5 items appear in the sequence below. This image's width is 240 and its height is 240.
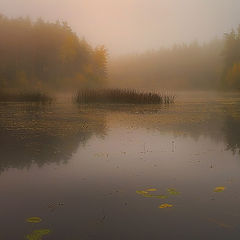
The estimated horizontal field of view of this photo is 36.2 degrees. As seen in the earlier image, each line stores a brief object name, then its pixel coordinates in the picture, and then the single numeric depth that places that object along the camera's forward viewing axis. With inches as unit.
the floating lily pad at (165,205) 143.5
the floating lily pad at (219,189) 163.5
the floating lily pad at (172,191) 159.3
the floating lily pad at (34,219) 128.7
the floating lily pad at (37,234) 115.3
